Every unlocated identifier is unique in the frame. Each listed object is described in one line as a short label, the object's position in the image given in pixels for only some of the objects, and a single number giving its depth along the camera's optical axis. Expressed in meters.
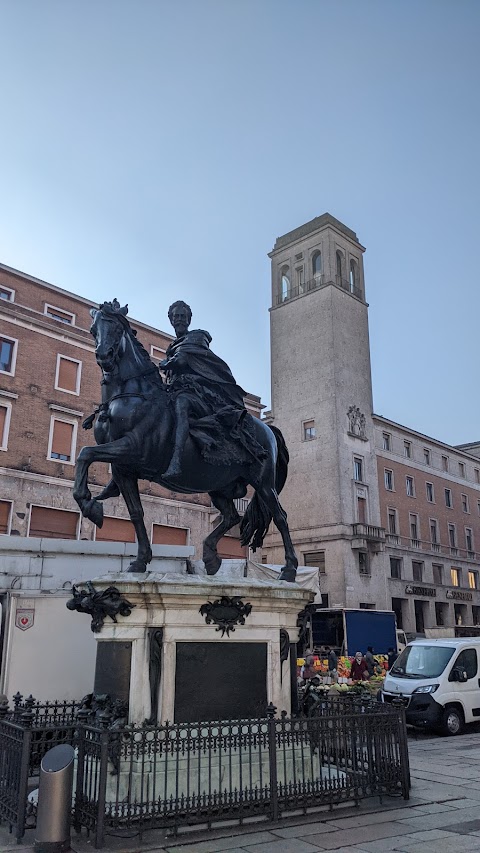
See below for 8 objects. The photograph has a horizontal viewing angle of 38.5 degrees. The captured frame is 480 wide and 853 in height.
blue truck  29.95
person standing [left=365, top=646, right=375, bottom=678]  22.91
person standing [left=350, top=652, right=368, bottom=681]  20.69
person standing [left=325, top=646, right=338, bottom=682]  21.38
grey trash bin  5.17
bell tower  42.09
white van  14.49
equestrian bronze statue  7.46
